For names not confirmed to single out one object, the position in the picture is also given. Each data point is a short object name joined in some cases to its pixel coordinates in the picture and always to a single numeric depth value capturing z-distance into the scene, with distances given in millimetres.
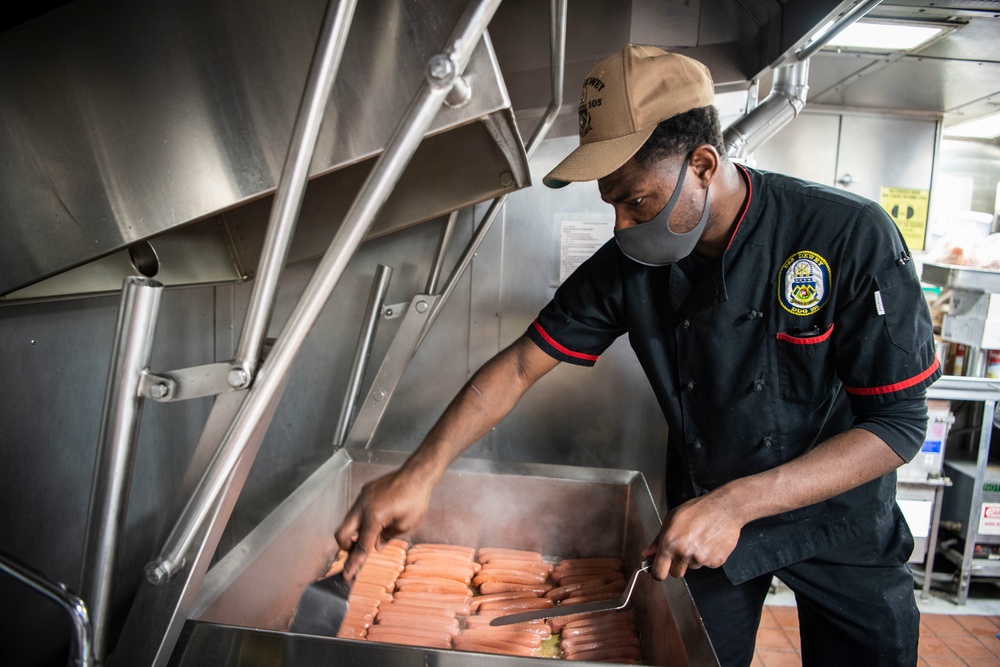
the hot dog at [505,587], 2061
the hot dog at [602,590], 1982
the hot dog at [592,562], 2137
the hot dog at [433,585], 2043
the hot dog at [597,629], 1801
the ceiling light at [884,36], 3219
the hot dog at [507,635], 1767
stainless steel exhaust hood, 1202
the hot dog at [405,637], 1727
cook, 1524
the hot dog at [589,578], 2051
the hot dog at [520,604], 1946
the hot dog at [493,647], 1715
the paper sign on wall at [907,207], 5133
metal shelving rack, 3693
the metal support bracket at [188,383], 987
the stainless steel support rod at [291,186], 903
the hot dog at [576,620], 1855
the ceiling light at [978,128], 5086
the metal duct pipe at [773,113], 2848
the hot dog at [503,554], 2234
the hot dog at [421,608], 1895
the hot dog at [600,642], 1739
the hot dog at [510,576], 2100
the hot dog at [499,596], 1983
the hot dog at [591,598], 1955
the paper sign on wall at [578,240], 2951
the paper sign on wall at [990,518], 3791
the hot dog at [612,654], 1695
